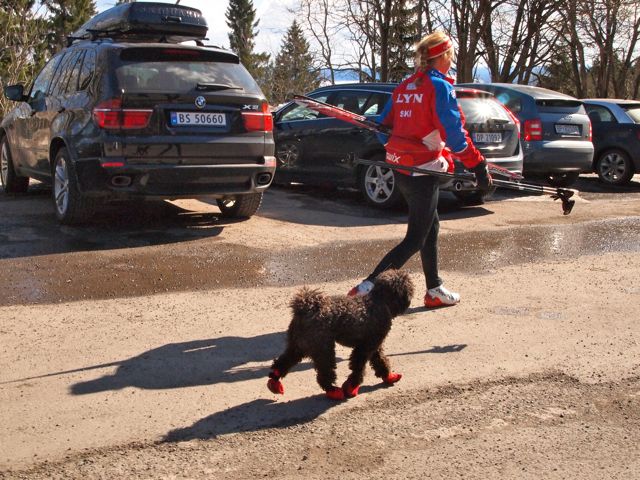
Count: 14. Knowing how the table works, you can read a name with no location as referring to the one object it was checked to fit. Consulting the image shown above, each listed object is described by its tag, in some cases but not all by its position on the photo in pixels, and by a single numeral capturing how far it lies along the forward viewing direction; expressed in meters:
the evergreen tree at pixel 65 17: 50.59
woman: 5.30
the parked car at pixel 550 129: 12.68
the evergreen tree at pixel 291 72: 46.22
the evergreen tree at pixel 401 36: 29.62
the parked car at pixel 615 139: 14.84
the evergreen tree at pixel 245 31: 68.75
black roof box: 9.12
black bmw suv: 7.44
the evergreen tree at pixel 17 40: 26.48
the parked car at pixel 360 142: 10.45
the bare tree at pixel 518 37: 28.52
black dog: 3.91
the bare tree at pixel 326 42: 35.73
